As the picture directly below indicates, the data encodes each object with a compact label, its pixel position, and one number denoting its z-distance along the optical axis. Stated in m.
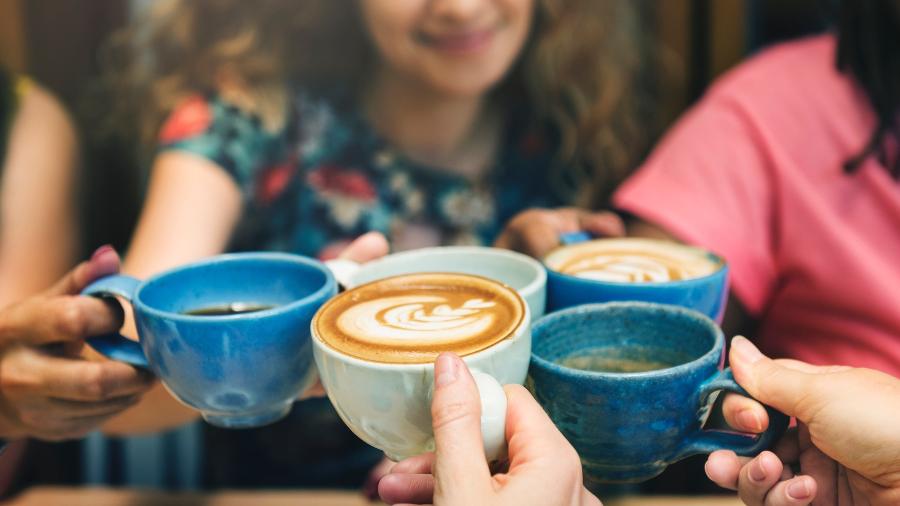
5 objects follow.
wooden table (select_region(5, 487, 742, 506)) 0.67
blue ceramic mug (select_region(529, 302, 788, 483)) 0.36
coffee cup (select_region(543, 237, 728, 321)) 0.45
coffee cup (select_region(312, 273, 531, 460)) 0.34
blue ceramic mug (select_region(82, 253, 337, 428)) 0.40
